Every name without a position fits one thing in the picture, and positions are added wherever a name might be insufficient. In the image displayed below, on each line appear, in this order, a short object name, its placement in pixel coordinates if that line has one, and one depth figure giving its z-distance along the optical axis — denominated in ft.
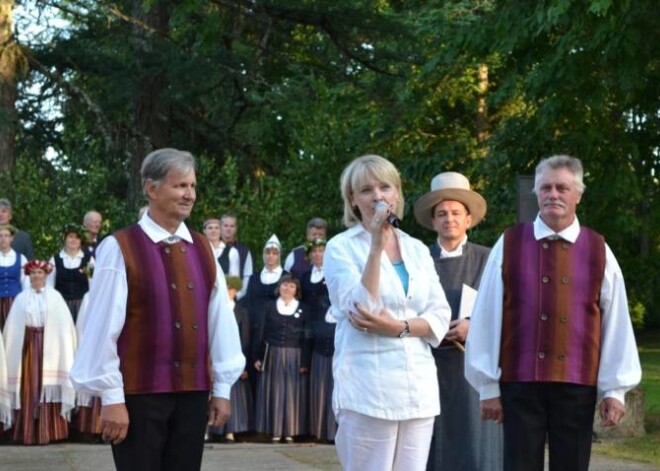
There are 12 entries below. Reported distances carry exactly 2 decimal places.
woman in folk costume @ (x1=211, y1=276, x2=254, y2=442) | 49.44
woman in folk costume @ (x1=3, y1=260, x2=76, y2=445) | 47.06
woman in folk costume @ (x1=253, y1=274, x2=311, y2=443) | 49.29
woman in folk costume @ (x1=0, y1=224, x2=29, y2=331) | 48.55
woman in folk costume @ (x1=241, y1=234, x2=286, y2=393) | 49.67
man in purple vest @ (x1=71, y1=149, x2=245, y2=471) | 18.84
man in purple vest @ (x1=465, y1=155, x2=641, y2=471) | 20.48
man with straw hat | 25.11
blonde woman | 18.57
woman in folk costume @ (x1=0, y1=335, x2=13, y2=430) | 46.85
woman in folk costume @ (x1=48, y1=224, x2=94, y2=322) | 48.60
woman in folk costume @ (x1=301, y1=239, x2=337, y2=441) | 48.96
